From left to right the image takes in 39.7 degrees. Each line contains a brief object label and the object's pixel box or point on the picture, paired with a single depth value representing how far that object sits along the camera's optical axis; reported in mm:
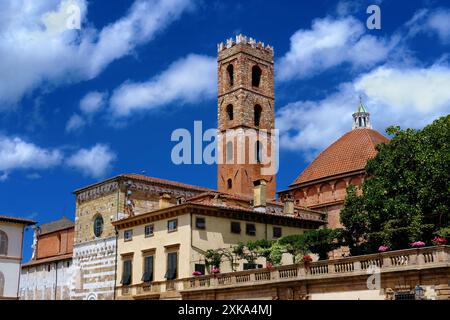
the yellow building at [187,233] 38969
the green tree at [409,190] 35500
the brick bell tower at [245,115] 69188
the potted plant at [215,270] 36012
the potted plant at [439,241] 26031
